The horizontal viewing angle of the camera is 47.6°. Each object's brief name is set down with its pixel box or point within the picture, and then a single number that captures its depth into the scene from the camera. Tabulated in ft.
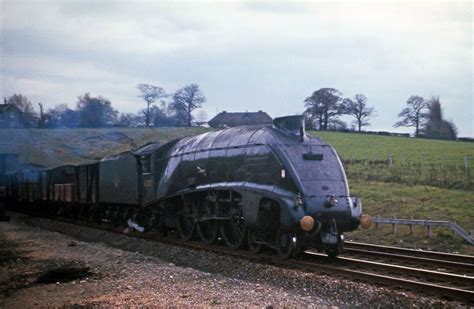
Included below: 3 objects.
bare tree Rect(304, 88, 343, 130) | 229.45
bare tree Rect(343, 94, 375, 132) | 247.38
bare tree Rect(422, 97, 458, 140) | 221.25
